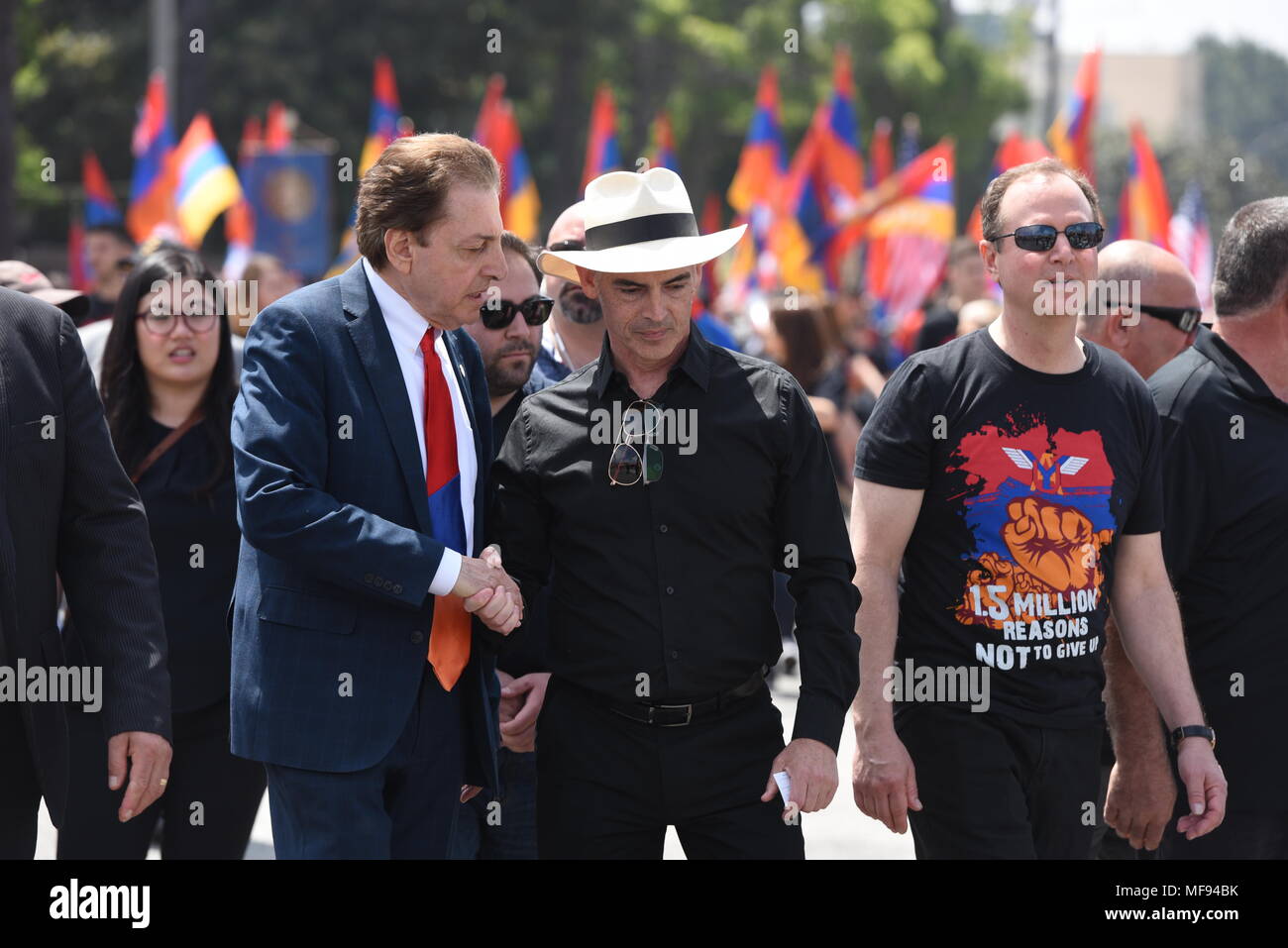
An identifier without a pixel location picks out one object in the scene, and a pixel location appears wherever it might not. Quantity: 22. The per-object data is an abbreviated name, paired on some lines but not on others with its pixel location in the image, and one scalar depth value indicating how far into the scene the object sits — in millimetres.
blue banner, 16906
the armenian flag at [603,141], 19672
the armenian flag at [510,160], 17359
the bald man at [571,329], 4941
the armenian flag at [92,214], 11992
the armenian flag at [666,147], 22281
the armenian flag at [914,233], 18125
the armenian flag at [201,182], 13188
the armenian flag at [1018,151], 15164
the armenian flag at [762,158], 20094
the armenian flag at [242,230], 15961
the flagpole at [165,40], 21875
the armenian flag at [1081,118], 15703
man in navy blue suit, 3426
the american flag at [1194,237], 17203
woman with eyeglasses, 4574
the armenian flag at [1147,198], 14172
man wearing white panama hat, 3664
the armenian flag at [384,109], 17969
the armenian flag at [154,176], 14453
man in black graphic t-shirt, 3939
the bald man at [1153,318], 5312
